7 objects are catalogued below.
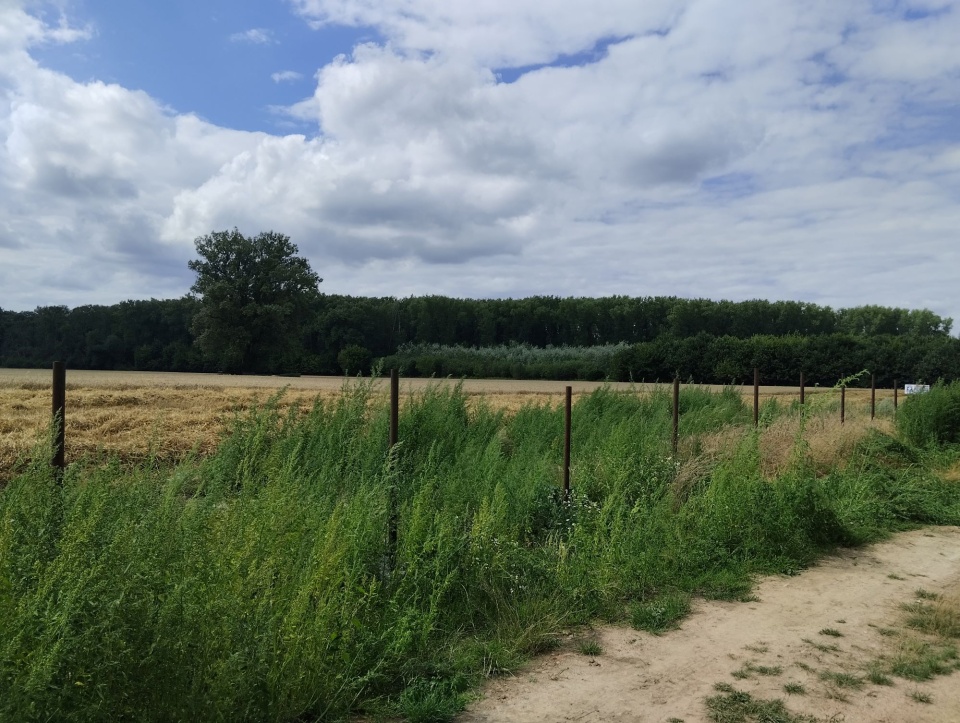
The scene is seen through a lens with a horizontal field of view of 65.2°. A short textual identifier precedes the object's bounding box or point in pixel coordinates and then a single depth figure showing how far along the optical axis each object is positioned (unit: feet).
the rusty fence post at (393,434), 20.29
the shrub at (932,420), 54.65
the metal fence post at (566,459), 28.30
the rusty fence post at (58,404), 16.53
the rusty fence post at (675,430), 37.23
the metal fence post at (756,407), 44.33
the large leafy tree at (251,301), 191.72
